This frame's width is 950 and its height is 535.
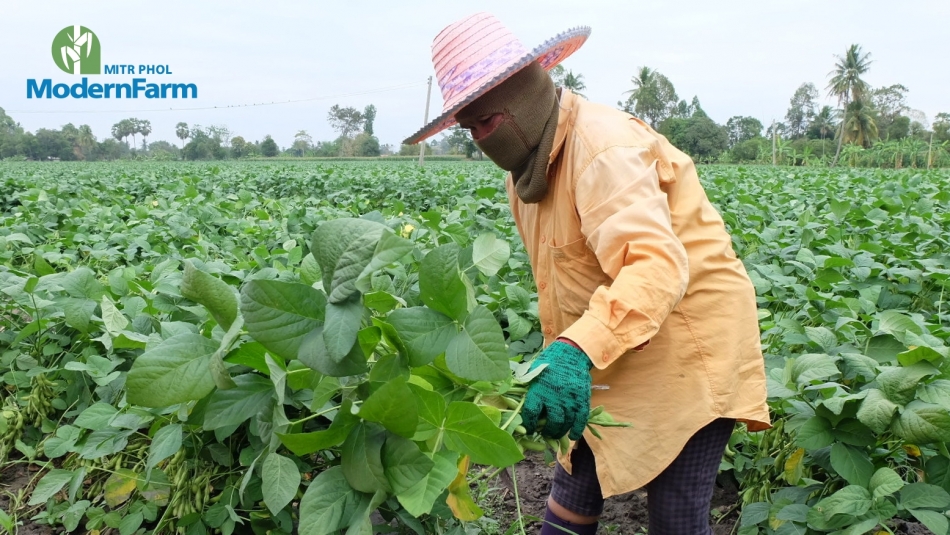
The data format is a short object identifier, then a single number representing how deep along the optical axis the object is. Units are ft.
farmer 4.19
